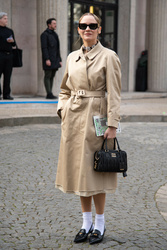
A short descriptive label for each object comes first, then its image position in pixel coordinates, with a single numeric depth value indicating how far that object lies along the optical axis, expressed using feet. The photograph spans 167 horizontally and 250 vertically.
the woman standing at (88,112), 9.84
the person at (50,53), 36.27
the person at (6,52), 34.01
